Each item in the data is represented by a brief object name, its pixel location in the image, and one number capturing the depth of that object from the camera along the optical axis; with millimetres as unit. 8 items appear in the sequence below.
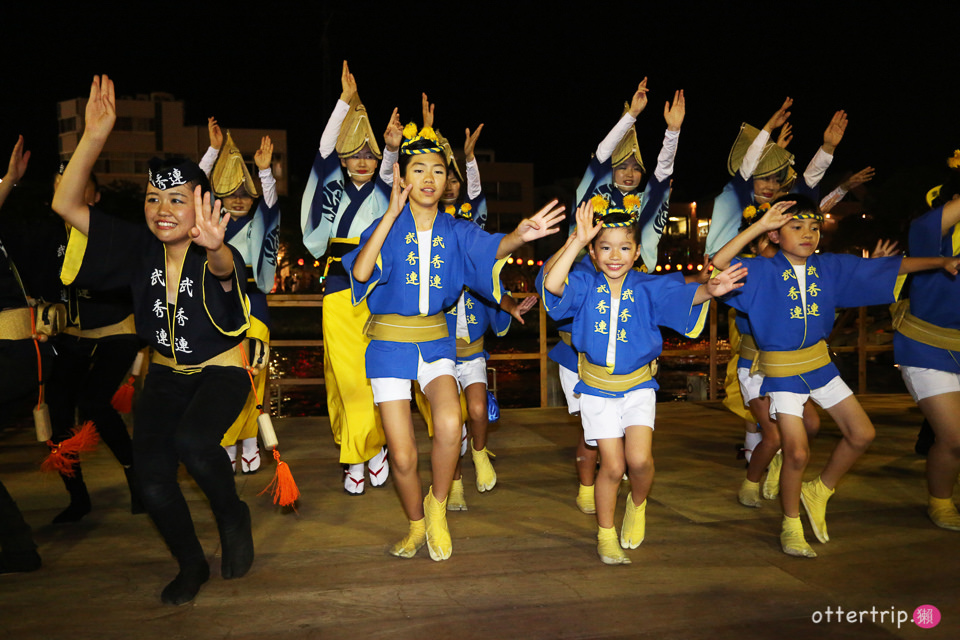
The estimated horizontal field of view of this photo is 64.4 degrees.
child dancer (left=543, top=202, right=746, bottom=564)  3646
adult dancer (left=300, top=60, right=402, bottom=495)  4902
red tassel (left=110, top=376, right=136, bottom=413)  4480
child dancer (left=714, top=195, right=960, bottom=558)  3746
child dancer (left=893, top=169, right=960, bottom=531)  4000
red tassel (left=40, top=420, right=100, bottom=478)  3830
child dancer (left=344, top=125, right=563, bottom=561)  3598
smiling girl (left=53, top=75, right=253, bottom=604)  3139
